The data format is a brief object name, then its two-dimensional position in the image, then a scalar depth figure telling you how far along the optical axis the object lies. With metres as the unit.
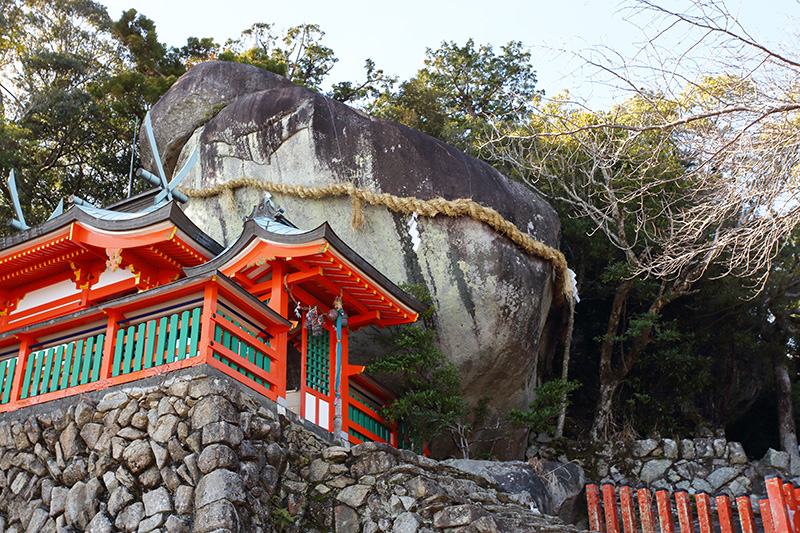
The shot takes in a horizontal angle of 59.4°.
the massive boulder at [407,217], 13.20
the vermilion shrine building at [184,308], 8.07
